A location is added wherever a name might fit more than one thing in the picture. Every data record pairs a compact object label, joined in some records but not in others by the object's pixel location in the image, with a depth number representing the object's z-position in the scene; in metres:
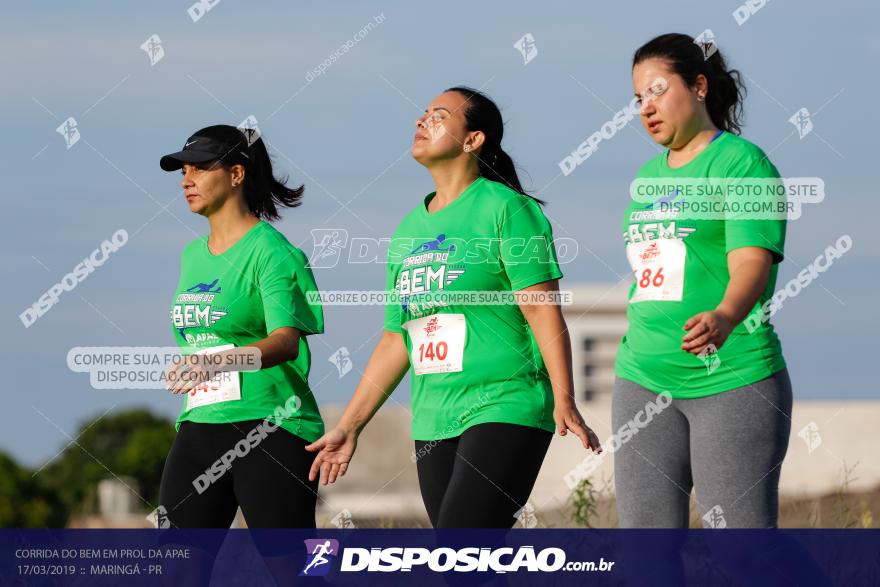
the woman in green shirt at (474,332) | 10.04
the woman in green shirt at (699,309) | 9.59
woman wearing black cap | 10.87
